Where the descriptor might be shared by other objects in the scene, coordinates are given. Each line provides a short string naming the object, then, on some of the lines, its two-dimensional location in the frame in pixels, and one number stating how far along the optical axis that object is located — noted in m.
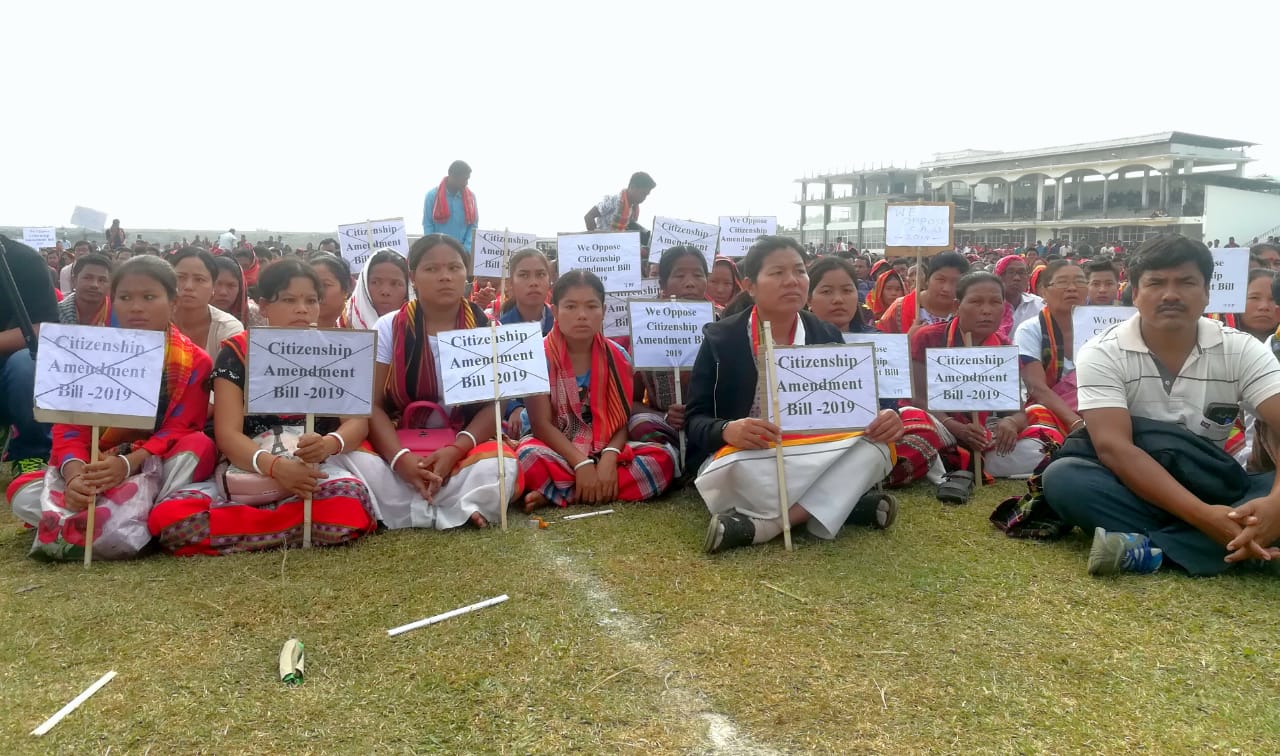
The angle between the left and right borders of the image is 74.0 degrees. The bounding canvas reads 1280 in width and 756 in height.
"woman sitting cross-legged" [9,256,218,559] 3.51
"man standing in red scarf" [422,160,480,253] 8.48
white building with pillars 45.94
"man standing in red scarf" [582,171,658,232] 8.05
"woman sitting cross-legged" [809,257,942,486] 4.84
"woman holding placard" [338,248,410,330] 5.61
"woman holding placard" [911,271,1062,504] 4.94
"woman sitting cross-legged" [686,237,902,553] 3.66
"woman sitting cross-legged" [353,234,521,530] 4.05
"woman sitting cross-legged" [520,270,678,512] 4.39
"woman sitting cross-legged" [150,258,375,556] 3.61
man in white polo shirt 3.31
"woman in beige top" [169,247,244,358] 4.66
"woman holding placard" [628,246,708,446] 4.86
